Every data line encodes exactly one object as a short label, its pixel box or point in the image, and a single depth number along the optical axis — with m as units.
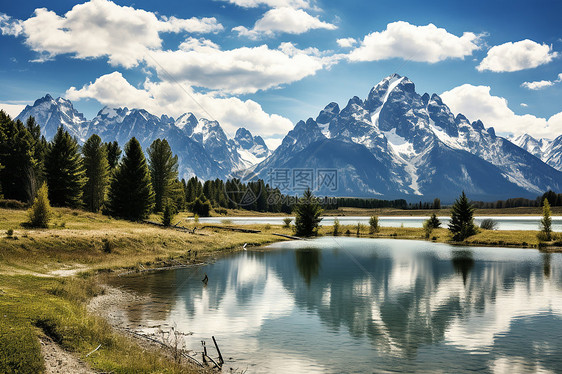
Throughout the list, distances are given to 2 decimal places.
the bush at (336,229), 108.04
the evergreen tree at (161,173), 100.25
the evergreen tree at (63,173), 71.25
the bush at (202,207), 169.12
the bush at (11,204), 58.99
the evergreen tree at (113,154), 116.44
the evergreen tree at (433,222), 101.81
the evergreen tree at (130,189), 74.88
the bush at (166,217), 73.12
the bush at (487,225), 100.19
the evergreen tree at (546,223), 74.94
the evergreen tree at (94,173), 82.75
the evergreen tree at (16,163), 65.25
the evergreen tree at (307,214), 96.94
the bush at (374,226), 108.62
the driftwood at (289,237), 93.41
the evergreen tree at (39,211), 46.50
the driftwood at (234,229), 93.94
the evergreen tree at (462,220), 85.69
